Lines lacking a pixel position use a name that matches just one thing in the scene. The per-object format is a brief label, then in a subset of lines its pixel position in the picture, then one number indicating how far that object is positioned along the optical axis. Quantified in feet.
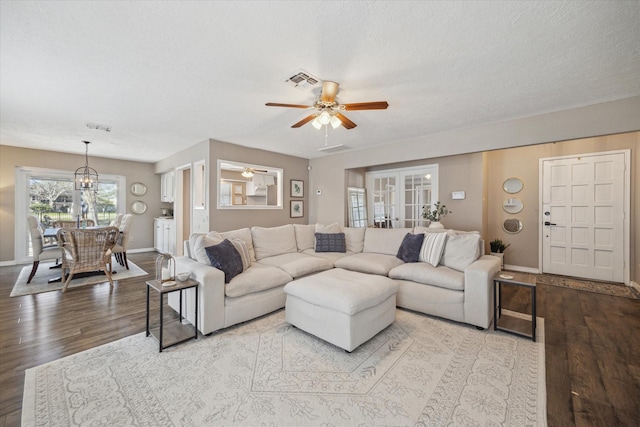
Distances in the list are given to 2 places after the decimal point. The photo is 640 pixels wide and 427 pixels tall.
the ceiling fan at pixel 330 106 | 7.94
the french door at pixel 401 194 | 17.46
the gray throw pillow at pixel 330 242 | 14.39
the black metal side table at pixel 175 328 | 7.39
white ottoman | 7.30
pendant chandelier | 19.36
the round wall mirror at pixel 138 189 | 22.70
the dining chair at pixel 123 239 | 16.09
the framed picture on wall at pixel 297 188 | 19.51
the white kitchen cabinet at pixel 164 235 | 20.39
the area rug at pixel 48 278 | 12.41
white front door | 13.91
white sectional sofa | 8.63
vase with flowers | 16.38
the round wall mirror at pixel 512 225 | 16.78
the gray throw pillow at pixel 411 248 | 11.62
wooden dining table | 13.93
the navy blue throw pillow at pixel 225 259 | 8.97
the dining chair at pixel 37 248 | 13.57
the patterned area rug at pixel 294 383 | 5.12
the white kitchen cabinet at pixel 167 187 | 21.94
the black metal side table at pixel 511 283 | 7.97
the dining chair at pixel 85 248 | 12.55
